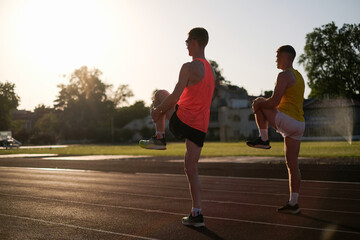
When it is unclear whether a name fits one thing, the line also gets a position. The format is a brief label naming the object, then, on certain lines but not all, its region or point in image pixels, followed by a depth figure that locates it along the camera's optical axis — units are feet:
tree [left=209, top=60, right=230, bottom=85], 285.06
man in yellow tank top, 19.65
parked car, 155.81
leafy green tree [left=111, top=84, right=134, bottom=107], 346.95
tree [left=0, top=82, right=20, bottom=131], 258.78
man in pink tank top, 17.43
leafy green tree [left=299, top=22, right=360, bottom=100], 209.56
